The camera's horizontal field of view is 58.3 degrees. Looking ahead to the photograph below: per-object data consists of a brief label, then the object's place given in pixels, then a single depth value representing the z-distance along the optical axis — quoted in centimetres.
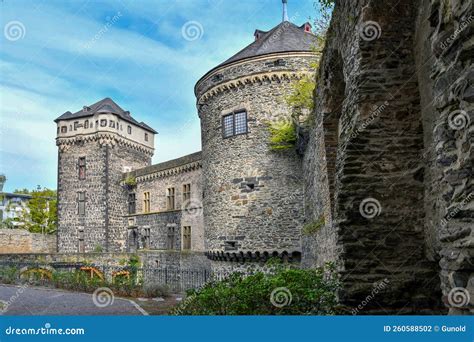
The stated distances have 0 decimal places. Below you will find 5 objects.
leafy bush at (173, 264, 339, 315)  625
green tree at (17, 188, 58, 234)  5125
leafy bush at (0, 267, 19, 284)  1852
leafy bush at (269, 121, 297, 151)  1784
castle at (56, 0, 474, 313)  384
